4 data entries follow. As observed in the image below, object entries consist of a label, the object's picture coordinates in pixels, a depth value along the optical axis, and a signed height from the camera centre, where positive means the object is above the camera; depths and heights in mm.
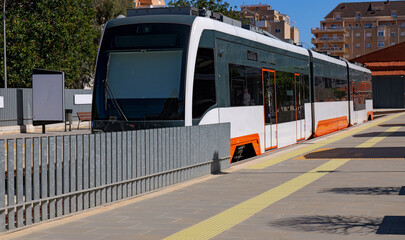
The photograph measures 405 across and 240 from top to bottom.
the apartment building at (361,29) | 154250 +18910
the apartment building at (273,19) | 166000 +23305
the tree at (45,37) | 45469 +5521
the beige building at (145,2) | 121225 +20876
